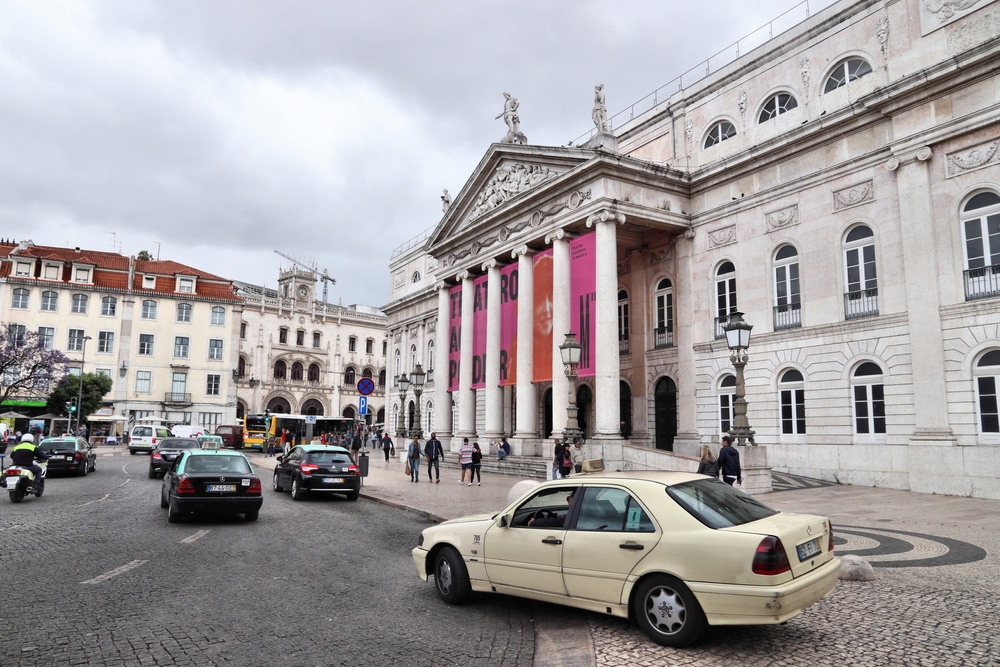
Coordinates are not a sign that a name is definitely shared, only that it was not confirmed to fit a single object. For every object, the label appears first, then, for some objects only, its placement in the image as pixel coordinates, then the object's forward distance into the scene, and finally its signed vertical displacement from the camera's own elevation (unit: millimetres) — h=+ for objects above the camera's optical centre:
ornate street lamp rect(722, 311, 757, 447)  16844 +1517
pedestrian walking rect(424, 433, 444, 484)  22812 -1211
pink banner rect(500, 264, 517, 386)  30297 +4191
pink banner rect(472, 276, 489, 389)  33188 +4271
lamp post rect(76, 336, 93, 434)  43928 +1652
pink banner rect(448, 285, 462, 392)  35844 +4530
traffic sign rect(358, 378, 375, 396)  20519 +942
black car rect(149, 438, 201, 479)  23438 -1296
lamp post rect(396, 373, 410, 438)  30569 +1109
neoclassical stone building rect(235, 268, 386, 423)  72000 +7456
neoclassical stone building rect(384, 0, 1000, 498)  18562 +5755
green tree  48188 +1752
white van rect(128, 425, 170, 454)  41219 -1313
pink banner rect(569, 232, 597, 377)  25766 +4804
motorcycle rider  15734 -938
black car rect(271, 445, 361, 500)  17391 -1462
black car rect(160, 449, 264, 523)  12500 -1324
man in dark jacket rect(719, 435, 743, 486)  14828 -1001
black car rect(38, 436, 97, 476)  23323 -1327
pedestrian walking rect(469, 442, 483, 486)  21455 -1424
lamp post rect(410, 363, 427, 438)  30483 +1614
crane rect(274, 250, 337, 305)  100800 +23179
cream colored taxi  5215 -1195
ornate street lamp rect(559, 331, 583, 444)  16812 +863
